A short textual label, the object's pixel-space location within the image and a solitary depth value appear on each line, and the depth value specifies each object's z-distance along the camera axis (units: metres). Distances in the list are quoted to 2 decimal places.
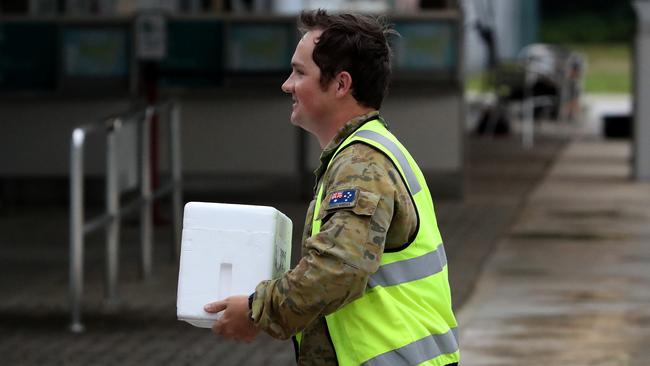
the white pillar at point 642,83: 29.82
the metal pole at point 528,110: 40.72
